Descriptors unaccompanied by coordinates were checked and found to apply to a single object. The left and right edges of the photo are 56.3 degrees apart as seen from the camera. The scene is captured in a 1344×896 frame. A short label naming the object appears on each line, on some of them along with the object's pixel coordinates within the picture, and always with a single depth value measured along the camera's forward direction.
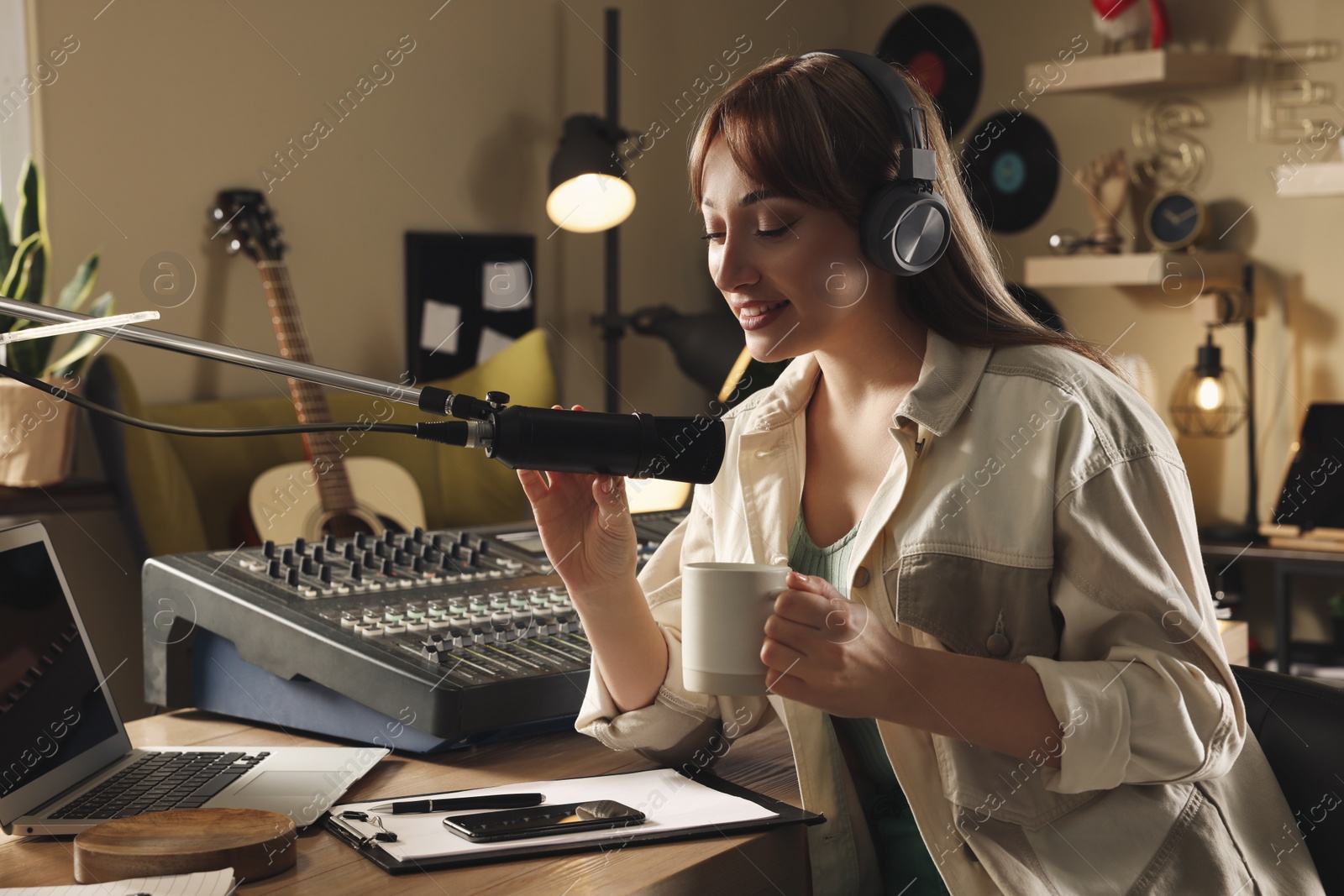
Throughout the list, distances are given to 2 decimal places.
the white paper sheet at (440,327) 3.40
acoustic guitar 2.62
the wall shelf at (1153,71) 3.73
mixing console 1.14
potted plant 2.34
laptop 0.98
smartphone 0.95
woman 0.99
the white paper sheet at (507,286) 3.55
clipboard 0.90
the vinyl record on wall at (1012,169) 4.26
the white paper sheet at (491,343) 3.55
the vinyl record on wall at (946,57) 4.38
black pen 1.02
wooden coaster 0.85
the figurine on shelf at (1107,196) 3.94
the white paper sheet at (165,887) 0.81
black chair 1.08
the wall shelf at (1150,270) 3.72
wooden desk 0.88
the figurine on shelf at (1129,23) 3.81
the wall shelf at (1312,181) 3.29
